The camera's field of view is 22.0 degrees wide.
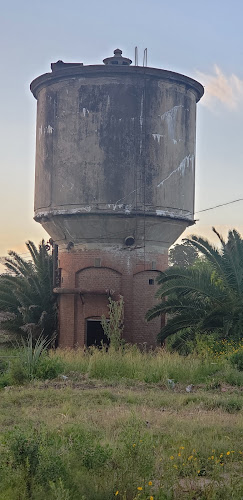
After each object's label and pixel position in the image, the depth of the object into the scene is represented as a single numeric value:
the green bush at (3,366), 14.13
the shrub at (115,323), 19.54
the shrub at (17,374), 12.68
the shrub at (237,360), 13.73
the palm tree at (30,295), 22.81
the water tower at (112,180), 20.58
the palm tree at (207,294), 17.22
